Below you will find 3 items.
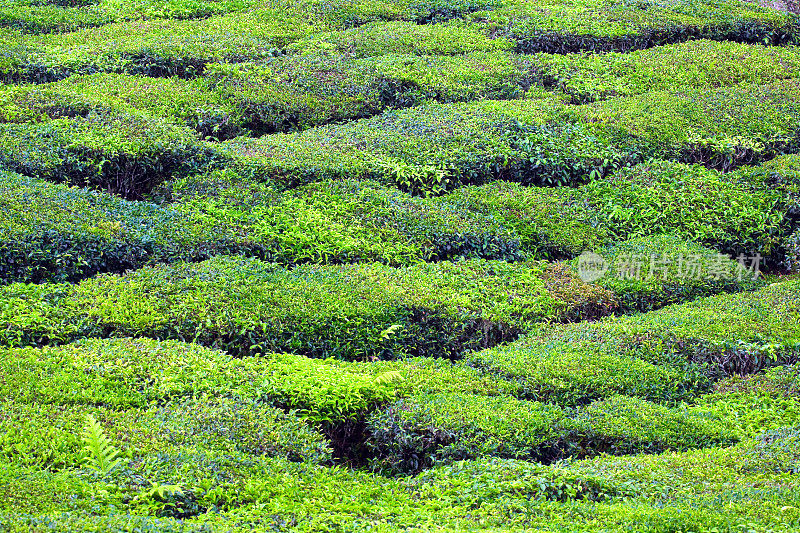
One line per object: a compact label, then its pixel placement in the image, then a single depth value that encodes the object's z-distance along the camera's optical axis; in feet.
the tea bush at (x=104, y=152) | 65.36
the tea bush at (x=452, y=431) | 42.55
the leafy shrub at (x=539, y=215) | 64.64
